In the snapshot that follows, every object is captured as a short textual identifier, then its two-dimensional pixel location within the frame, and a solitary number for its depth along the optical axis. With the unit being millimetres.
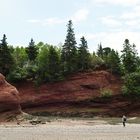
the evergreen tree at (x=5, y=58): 58764
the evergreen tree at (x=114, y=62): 58834
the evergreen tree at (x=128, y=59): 58499
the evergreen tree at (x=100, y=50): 80956
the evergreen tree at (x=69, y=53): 59505
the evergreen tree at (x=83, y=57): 59787
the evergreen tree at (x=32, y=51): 67093
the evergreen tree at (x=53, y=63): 58729
